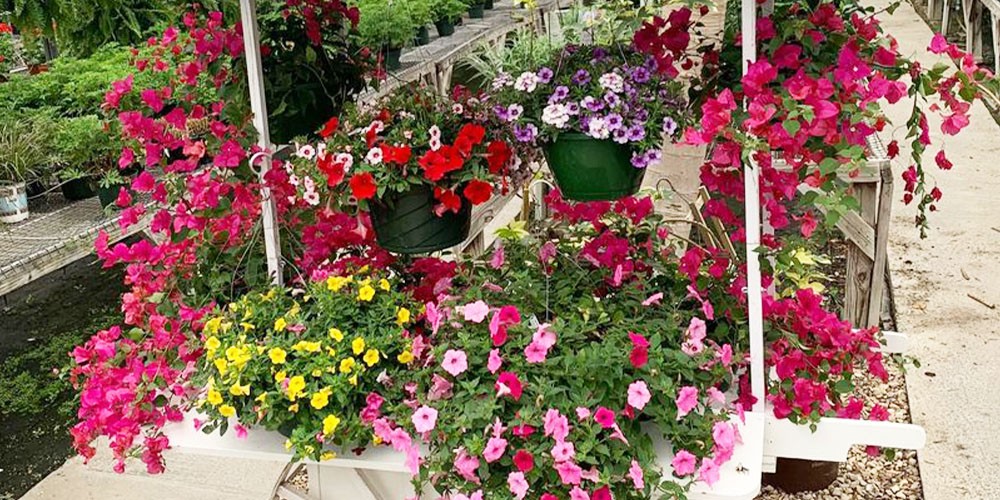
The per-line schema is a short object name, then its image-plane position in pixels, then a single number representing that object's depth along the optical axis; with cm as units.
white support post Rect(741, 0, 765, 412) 124
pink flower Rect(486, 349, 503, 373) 132
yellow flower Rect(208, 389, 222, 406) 138
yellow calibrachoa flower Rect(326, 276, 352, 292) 150
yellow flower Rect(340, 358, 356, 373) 138
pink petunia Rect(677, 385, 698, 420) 129
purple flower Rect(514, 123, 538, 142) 143
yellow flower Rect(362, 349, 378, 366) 139
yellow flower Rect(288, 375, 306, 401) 134
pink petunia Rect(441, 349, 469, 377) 133
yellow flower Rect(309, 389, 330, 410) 133
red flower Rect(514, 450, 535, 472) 125
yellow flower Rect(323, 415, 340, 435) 133
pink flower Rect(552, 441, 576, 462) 123
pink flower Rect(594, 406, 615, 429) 125
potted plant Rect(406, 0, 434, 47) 584
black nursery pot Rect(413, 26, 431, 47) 615
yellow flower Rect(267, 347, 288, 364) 138
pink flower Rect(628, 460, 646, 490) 125
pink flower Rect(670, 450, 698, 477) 127
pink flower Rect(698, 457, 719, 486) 127
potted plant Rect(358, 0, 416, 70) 485
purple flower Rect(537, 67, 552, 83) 143
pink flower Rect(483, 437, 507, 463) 125
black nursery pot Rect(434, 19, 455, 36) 673
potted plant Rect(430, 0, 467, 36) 644
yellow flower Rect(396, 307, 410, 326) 146
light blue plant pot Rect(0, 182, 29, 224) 341
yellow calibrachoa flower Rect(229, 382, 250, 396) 136
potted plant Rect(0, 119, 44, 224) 342
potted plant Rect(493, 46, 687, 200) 139
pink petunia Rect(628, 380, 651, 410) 127
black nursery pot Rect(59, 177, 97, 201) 370
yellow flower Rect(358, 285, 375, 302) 148
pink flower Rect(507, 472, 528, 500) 124
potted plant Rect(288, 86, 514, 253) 145
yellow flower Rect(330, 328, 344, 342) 140
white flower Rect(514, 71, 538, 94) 142
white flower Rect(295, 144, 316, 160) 152
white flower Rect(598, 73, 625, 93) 138
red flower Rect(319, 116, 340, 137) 155
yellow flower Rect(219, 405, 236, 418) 137
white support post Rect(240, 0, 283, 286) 147
